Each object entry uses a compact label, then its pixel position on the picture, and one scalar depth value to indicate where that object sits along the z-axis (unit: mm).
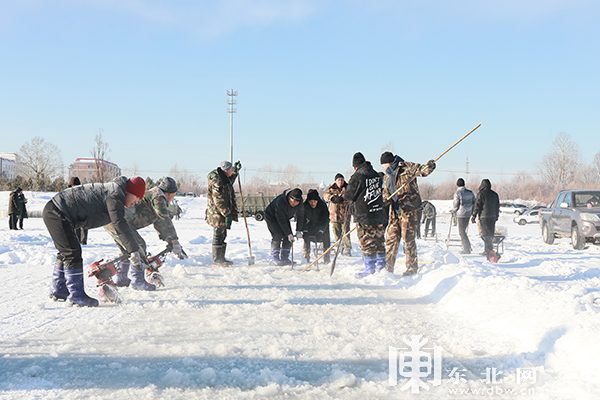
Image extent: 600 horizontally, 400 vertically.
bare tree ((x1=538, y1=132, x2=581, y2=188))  68125
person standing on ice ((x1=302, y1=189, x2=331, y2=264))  9508
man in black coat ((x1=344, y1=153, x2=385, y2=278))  7131
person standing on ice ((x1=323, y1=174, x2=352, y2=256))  10172
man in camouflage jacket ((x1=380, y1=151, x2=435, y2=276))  7152
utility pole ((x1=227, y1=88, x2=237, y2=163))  54562
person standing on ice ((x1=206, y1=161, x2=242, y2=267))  8258
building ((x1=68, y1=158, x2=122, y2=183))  52300
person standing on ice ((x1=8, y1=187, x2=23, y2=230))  16891
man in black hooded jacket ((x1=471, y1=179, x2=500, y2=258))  10414
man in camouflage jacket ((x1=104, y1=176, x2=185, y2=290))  6086
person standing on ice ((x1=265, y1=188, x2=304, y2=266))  9044
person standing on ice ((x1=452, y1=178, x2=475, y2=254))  11398
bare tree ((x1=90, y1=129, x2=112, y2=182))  48406
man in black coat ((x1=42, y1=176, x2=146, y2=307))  4773
